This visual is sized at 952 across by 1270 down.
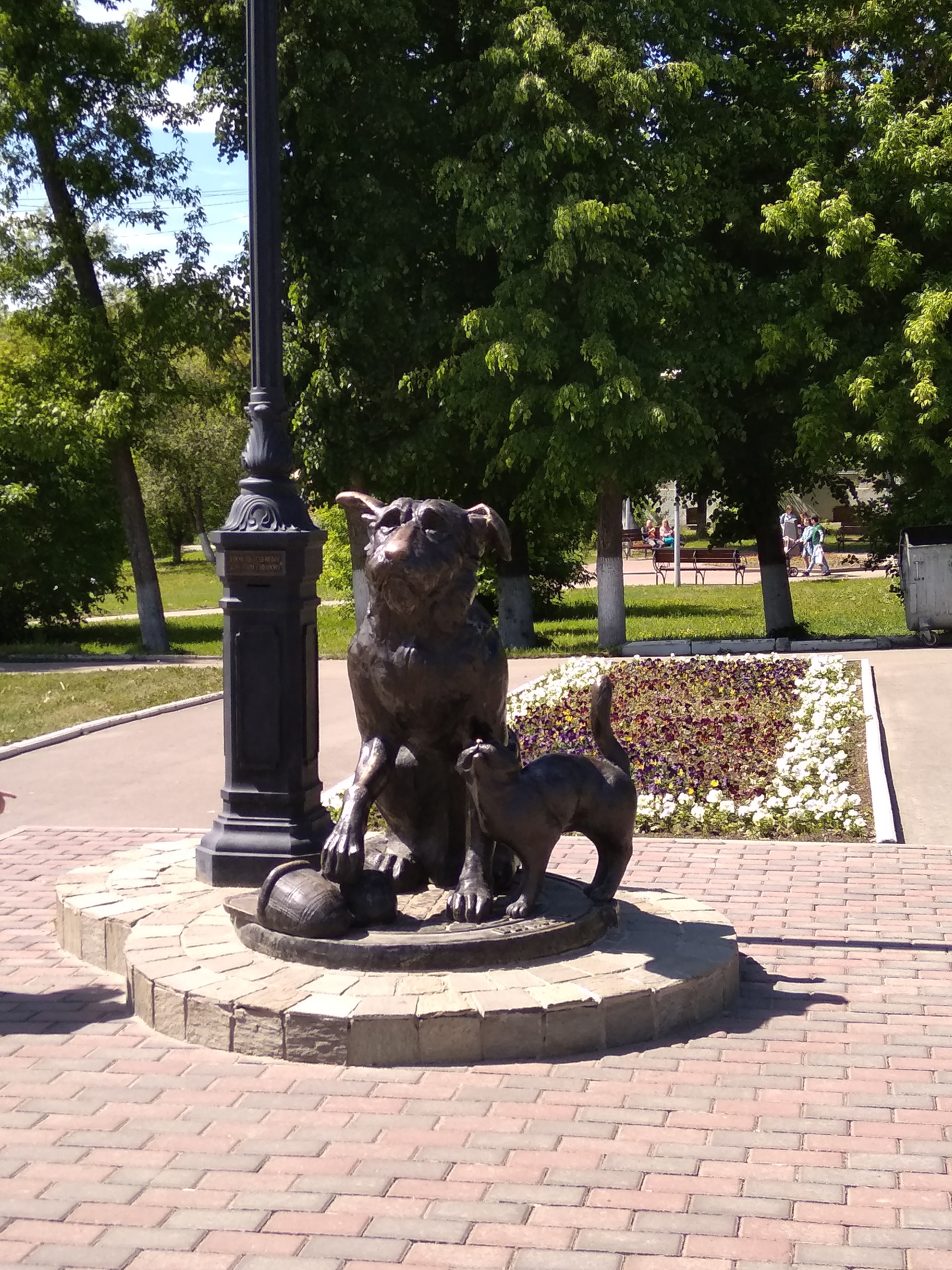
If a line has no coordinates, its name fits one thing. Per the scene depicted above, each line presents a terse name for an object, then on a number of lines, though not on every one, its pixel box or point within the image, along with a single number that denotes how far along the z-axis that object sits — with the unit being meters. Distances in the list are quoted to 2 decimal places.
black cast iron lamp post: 6.79
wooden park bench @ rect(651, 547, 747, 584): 35.72
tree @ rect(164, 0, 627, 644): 18.78
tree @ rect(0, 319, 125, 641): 22.64
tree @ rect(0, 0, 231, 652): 20.59
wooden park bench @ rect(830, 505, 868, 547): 43.19
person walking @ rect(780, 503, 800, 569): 41.19
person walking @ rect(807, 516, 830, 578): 36.19
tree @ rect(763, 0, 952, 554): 18.28
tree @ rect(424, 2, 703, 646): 17.67
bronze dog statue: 5.27
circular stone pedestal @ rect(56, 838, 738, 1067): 4.75
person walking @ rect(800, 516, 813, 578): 36.75
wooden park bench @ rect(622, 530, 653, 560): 46.97
